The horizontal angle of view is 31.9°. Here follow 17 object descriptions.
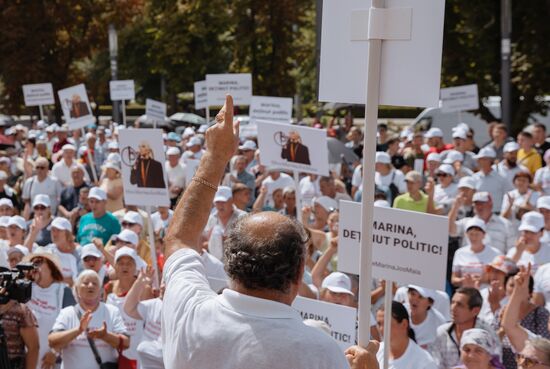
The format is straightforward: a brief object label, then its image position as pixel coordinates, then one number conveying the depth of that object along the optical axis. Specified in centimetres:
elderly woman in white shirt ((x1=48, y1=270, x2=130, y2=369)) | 677
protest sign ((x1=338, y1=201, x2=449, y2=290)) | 471
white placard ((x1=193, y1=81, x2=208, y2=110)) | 1801
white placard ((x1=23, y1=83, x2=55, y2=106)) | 2114
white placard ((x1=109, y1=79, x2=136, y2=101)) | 2006
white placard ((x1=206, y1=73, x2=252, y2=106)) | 1530
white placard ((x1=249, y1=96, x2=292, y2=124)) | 1545
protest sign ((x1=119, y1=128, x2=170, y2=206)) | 862
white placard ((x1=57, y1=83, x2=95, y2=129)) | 1709
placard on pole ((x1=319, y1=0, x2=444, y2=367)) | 329
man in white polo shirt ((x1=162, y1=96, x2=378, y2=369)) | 240
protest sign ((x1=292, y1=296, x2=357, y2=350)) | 559
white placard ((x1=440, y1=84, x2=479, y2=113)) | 1616
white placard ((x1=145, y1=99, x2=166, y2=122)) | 1895
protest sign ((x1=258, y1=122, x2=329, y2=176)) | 927
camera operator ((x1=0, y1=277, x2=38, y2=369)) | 639
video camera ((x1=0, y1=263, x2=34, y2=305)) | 459
